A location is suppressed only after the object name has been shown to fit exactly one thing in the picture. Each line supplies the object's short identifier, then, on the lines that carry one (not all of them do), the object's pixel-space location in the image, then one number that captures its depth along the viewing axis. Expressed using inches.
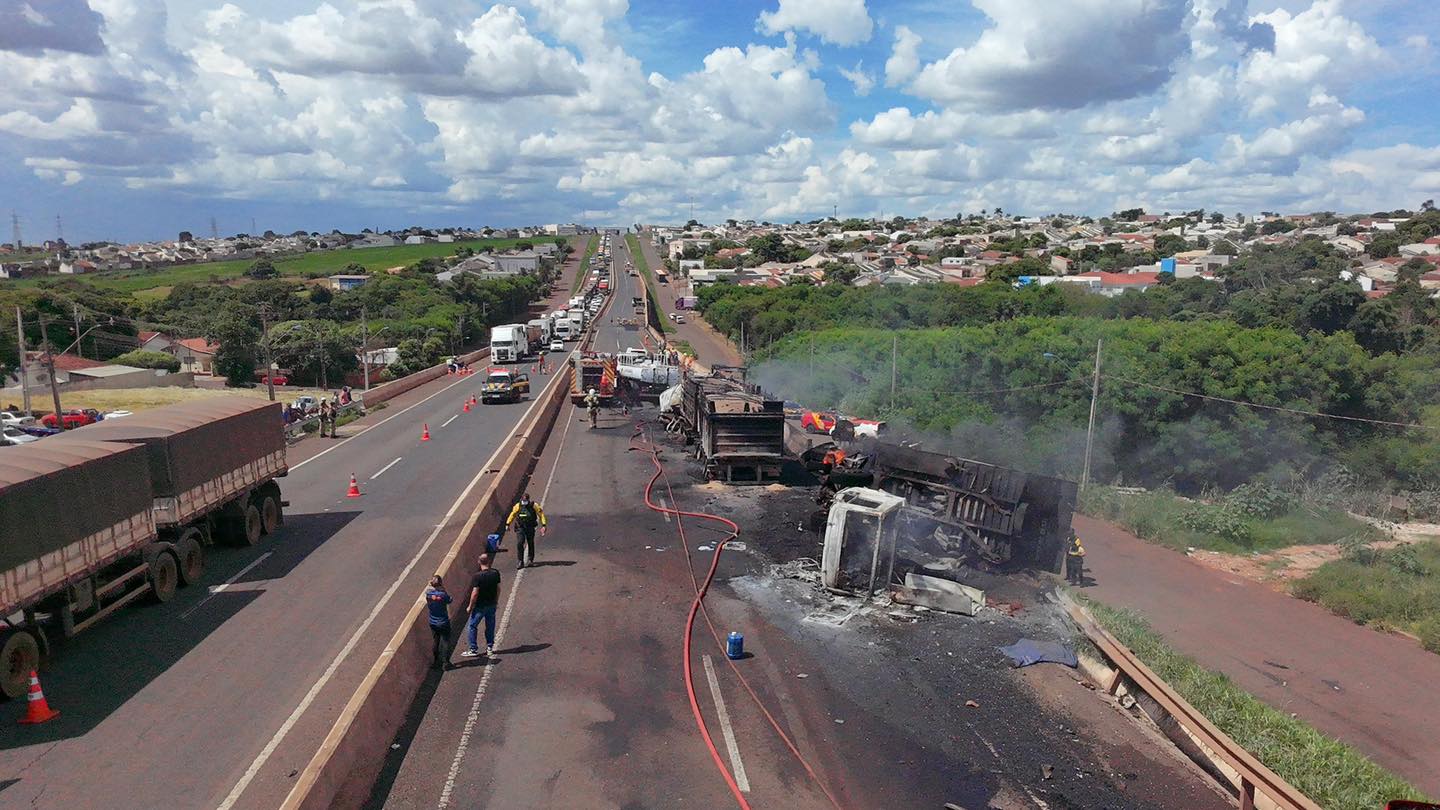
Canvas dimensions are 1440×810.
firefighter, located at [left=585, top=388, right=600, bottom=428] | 1384.1
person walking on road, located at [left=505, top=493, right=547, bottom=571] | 631.2
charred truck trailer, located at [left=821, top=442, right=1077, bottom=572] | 619.8
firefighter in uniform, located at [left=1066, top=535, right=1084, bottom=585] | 671.8
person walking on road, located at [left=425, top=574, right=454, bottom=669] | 440.5
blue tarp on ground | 484.4
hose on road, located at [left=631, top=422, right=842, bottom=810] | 353.1
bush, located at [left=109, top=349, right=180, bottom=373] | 2684.5
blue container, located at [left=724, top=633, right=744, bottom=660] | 471.5
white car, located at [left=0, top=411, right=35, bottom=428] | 1499.8
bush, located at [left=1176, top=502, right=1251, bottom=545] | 903.1
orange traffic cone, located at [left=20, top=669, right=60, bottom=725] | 383.2
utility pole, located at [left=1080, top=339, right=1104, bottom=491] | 1034.1
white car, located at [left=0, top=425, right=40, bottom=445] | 1341.0
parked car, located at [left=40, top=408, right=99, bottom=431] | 1596.9
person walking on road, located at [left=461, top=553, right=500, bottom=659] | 455.8
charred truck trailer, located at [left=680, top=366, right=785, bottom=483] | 930.1
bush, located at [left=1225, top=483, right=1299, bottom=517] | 967.0
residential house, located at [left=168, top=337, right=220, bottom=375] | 2834.6
